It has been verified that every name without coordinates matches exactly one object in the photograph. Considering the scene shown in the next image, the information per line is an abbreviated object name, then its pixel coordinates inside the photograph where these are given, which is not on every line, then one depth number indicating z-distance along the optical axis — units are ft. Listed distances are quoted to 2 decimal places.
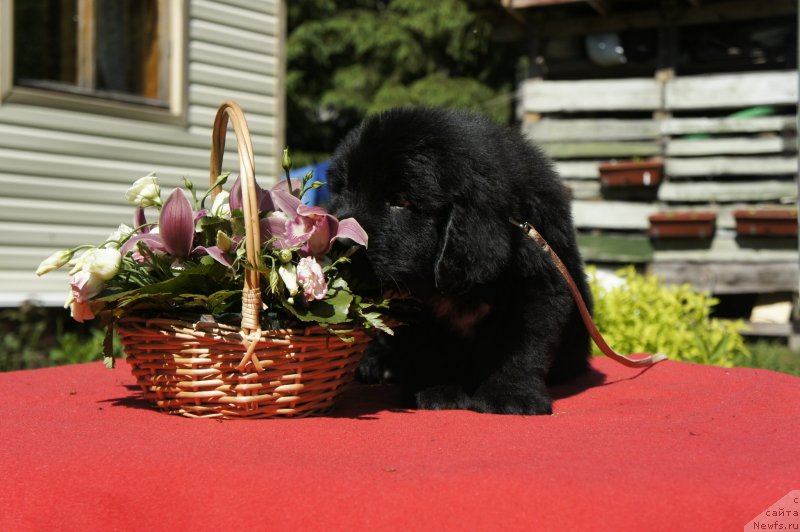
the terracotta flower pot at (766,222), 22.56
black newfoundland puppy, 7.39
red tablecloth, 4.94
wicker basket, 6.64
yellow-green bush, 14.17
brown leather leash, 7.97
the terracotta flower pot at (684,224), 23.63
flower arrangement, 6.82
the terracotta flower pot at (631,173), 24.45
